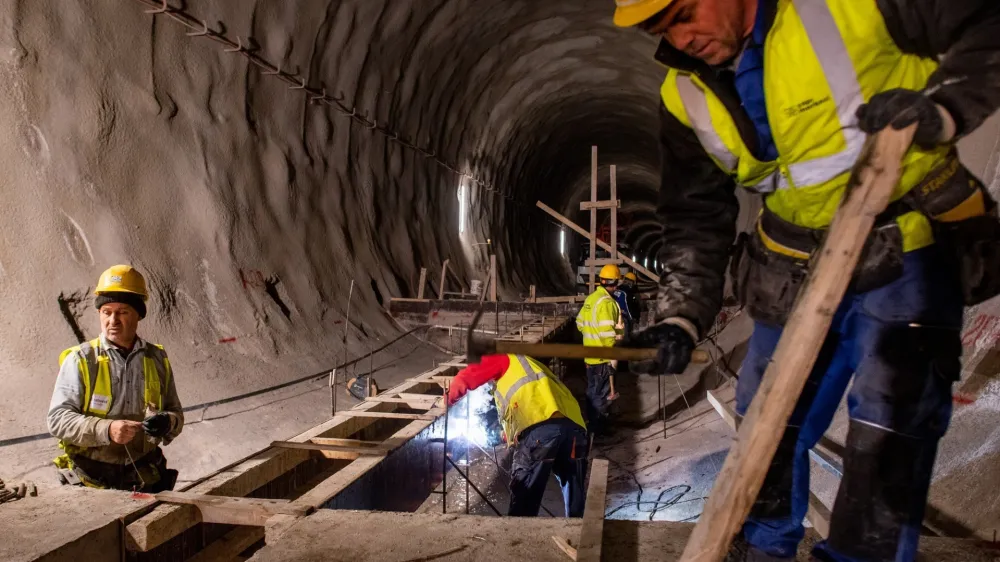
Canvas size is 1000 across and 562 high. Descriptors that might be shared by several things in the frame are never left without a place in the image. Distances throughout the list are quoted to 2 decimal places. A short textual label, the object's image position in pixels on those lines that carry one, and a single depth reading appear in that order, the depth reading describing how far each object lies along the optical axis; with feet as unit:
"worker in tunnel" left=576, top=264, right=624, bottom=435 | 24.44
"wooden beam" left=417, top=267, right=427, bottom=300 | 33.84
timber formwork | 9.71
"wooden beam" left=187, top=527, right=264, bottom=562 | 11.02
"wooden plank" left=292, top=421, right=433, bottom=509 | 10.22
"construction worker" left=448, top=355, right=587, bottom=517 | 16.19
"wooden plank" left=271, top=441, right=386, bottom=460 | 13.69
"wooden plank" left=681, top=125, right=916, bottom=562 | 4.67
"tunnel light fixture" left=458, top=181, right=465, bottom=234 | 47.06
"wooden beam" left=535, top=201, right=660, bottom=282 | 39.54
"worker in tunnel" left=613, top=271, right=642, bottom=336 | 28.12
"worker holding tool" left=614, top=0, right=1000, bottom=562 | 5.16
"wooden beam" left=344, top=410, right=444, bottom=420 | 16.55
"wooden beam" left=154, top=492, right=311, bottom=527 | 9.64
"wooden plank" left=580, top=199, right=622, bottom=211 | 39.93
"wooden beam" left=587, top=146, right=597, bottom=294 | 41.26
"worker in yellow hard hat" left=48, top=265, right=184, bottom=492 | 10.71
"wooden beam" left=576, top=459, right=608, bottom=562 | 7.53
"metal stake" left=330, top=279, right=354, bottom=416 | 17.22
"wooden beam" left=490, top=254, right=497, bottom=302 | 32.13
